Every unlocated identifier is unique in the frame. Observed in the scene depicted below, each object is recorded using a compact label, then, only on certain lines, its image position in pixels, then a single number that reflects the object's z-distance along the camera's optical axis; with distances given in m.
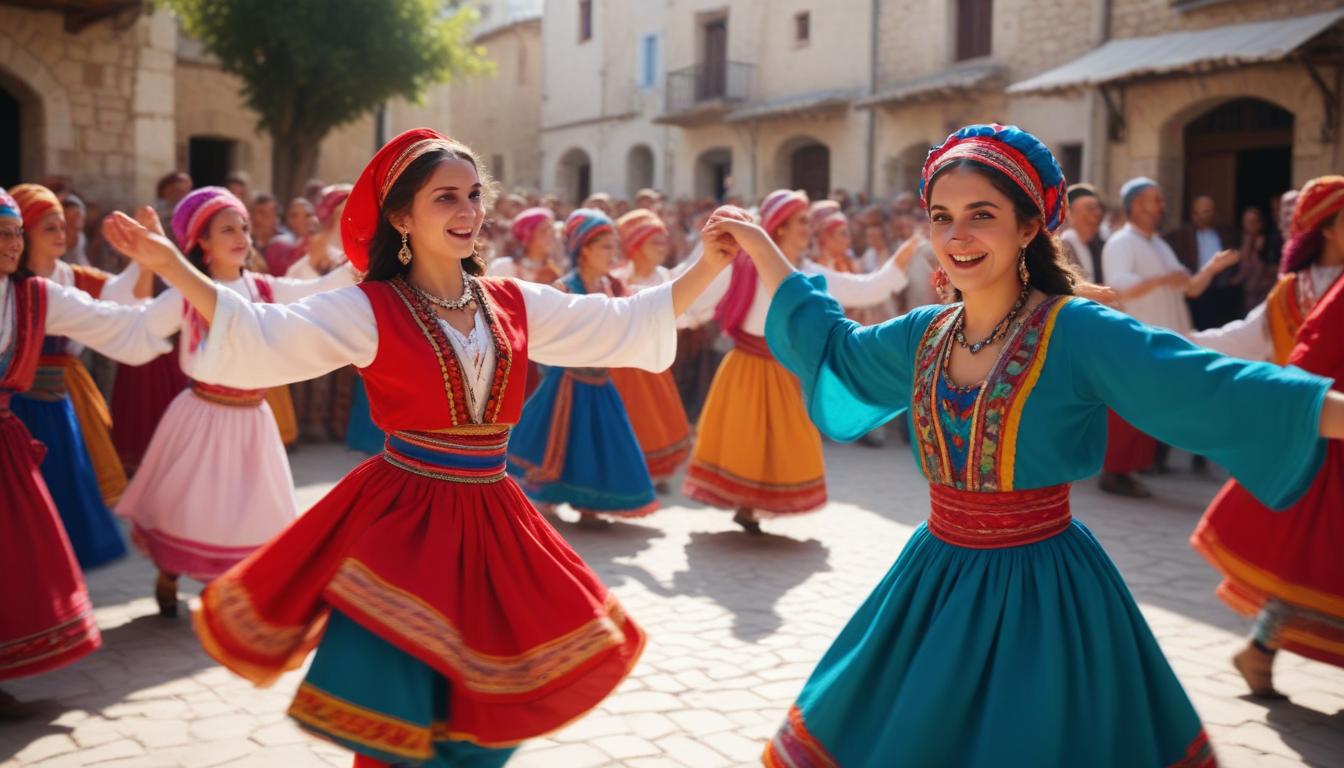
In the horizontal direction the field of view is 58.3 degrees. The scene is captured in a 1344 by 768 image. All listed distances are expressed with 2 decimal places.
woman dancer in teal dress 2.50
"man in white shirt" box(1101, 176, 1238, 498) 8.38
